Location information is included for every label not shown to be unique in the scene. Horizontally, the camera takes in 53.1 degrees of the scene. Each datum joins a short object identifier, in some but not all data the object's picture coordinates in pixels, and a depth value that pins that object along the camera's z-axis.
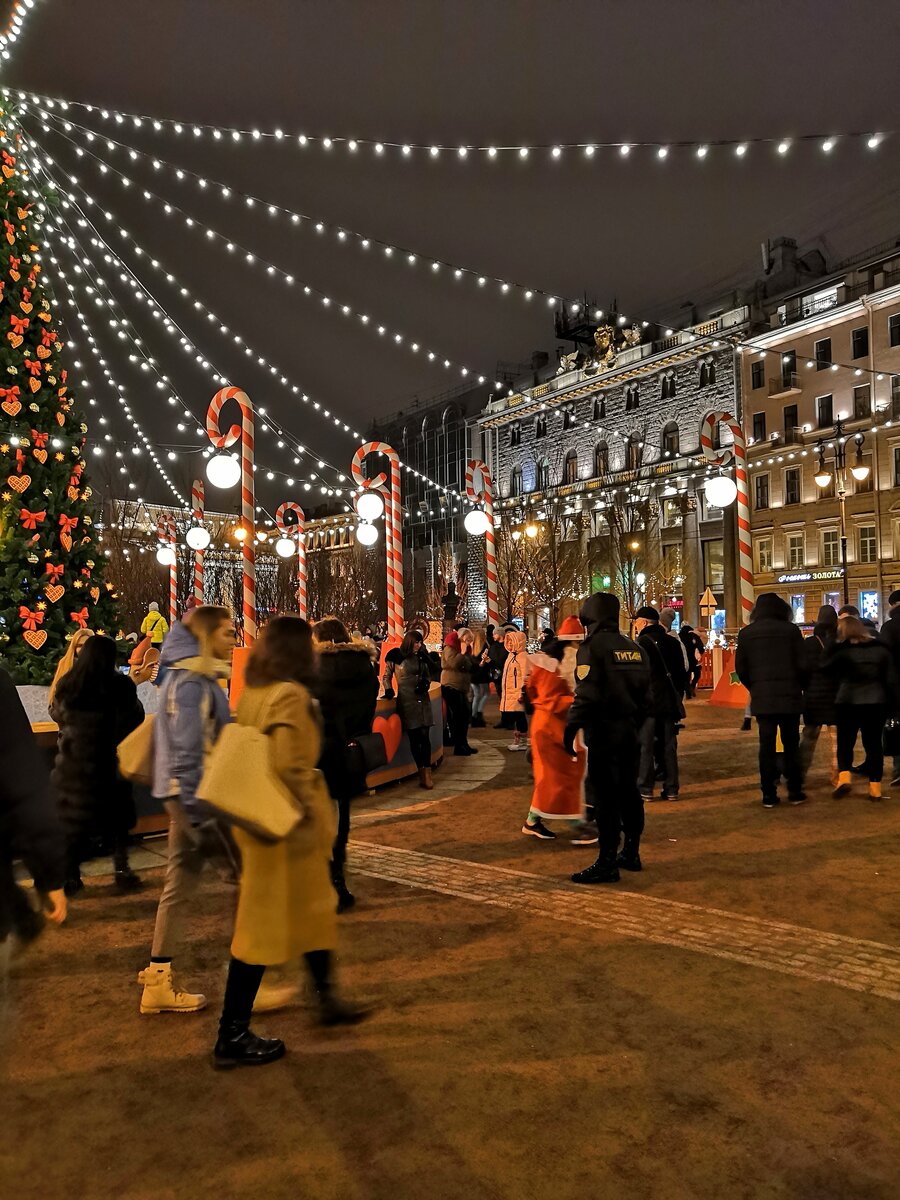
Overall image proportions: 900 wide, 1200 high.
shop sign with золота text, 42.03
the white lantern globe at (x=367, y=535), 18.55
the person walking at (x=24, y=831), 2.39
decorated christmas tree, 9.03
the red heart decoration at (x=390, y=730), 9.80
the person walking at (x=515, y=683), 11.96
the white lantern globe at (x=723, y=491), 16.09
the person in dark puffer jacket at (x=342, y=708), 4.98
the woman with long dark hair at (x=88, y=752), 5.73
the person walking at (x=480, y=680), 14.77
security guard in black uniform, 6.01
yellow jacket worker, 11.23
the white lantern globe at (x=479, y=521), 17.08
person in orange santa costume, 7.18
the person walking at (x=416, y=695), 9.73
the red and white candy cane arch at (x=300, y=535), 17.06
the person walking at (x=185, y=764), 4.03
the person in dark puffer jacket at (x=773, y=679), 8.16
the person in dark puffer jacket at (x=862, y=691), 8.39
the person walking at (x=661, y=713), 8.52
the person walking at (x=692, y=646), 16.98
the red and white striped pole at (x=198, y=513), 14.62
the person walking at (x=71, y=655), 5.81
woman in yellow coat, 3.43
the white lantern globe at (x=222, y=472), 12.31
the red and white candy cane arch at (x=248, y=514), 10.42
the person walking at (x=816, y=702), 8.83
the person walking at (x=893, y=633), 8.73
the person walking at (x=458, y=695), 12.53
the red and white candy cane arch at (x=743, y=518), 13.98
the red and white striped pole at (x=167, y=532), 21.08
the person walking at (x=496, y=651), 16.59
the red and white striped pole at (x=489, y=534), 16.80
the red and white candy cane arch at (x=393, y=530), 12.73
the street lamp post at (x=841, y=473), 24.83
